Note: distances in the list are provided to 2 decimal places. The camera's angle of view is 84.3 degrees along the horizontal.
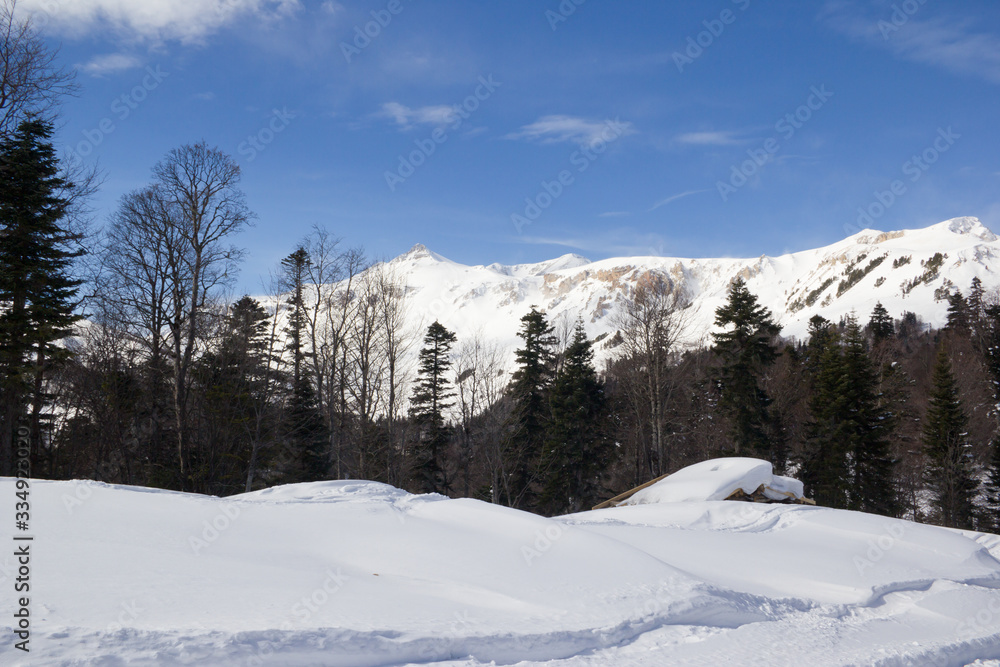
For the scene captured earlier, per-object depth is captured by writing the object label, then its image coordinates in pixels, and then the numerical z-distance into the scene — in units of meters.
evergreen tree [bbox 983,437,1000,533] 31.66
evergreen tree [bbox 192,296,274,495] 20.75
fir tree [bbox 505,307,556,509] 30.04
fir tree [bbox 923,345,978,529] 31.75
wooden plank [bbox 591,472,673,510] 15.82
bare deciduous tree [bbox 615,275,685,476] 25.28
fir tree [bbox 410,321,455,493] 30.27
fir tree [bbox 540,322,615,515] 30.06
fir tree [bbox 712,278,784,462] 28.31
